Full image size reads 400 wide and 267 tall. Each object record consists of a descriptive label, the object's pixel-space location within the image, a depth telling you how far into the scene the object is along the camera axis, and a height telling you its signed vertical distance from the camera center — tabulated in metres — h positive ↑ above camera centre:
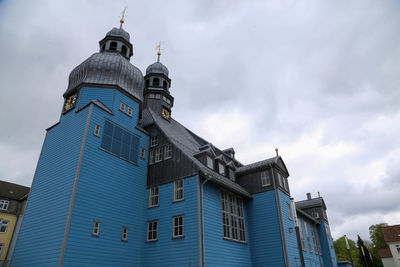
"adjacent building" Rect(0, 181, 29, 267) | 32.78 +7.75
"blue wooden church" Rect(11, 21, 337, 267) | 17.34 +5.75
